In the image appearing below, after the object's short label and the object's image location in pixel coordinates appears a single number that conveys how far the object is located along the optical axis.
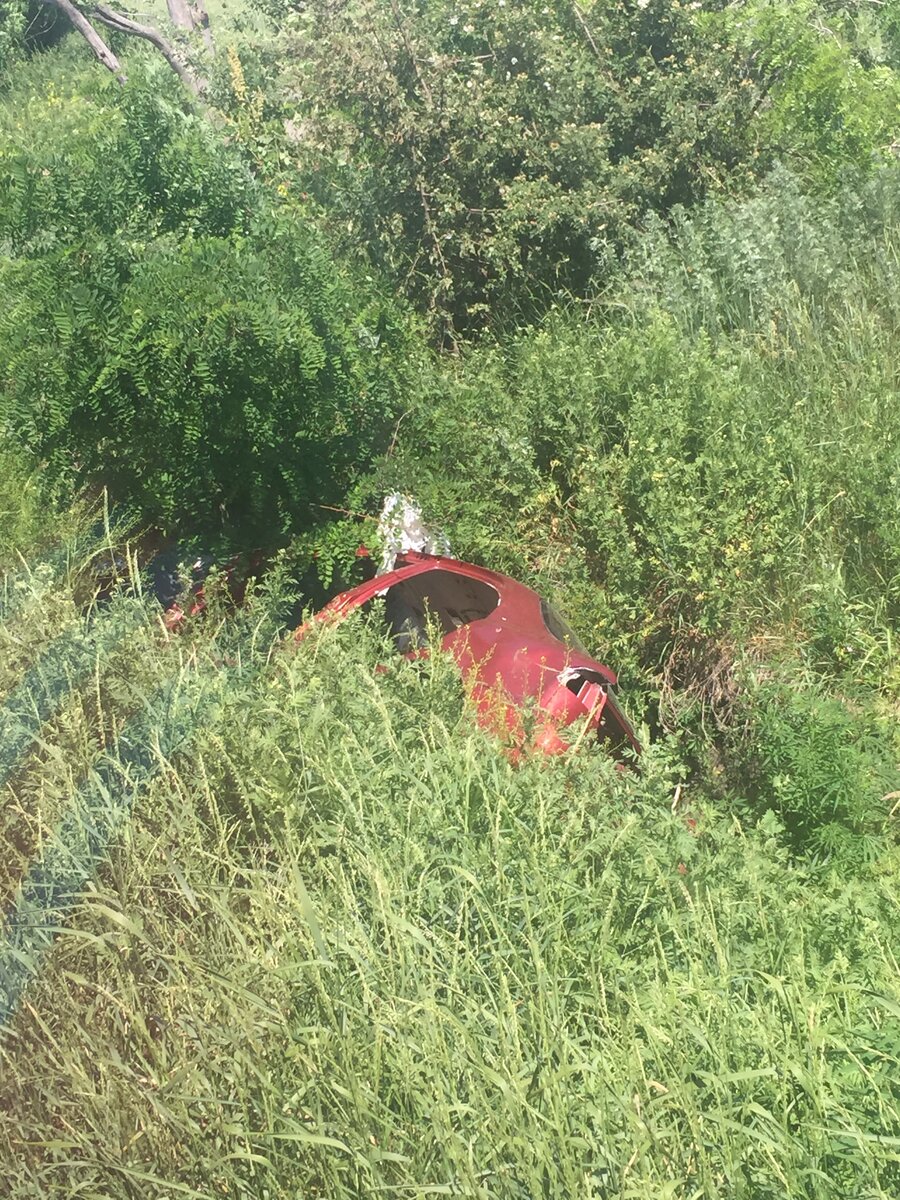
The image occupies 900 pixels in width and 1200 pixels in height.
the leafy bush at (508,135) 7.18
